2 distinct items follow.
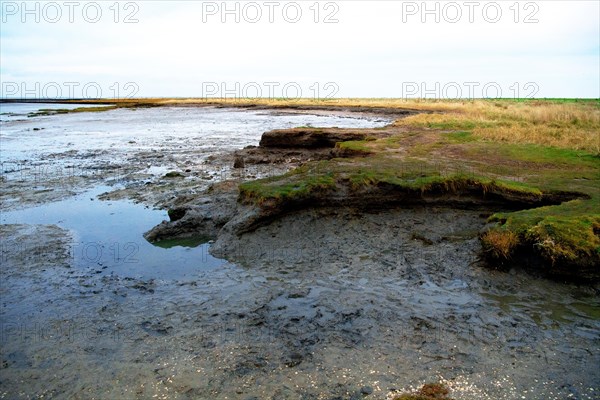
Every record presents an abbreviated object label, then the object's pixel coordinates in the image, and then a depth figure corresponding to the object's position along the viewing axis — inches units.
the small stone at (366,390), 172.2
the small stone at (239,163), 679.7
